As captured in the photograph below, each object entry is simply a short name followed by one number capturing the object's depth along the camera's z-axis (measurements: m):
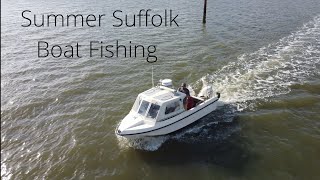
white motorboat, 13.08
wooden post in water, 30.48
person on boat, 14.63
